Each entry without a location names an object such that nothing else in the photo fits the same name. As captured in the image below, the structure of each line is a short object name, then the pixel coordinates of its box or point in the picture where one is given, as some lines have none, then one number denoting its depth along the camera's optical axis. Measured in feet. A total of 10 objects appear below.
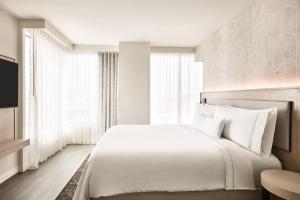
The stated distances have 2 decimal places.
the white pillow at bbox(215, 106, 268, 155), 7.50
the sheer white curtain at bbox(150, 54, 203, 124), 18.62
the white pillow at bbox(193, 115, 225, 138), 9.37
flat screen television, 9.86
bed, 6.83
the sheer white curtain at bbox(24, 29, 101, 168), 12.57
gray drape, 18.13
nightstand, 5.34
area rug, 8.68
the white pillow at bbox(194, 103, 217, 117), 11.87
